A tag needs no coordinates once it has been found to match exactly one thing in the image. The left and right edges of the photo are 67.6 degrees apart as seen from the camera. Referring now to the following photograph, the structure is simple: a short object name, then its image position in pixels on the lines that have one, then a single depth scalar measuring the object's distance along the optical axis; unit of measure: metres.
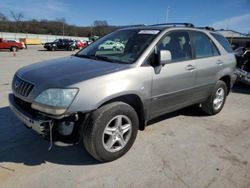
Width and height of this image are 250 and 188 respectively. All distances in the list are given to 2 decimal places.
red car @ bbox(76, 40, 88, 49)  27.53
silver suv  2.21
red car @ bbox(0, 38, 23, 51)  21.39
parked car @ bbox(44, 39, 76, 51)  24.09
